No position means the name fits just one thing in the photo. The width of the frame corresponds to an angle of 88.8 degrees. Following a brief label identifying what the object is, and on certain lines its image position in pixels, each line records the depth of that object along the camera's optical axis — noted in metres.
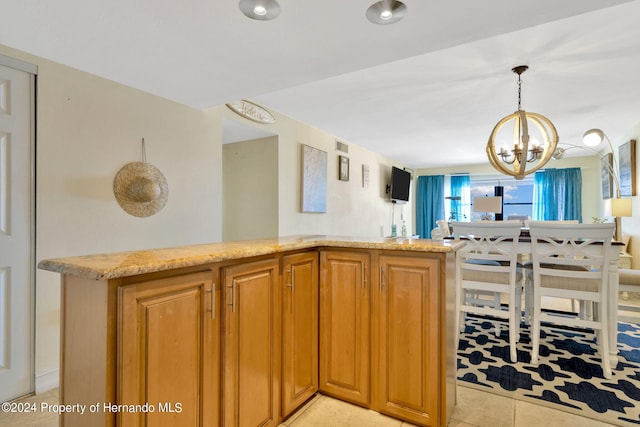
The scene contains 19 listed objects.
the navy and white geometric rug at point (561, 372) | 1.89
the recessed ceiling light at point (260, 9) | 1.56
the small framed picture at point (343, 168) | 5.30
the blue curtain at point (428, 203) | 8.13
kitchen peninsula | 1.02
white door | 1.97
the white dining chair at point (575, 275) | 2.28
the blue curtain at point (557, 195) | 6.71
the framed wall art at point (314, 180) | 4.45
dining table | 2.42
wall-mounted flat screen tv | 6.95
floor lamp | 3.70
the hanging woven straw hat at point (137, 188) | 2.48
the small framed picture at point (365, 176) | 6.05
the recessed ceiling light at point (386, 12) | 1.54
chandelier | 2.93
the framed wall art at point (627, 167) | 4.45
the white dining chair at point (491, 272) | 2.53
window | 7.61
